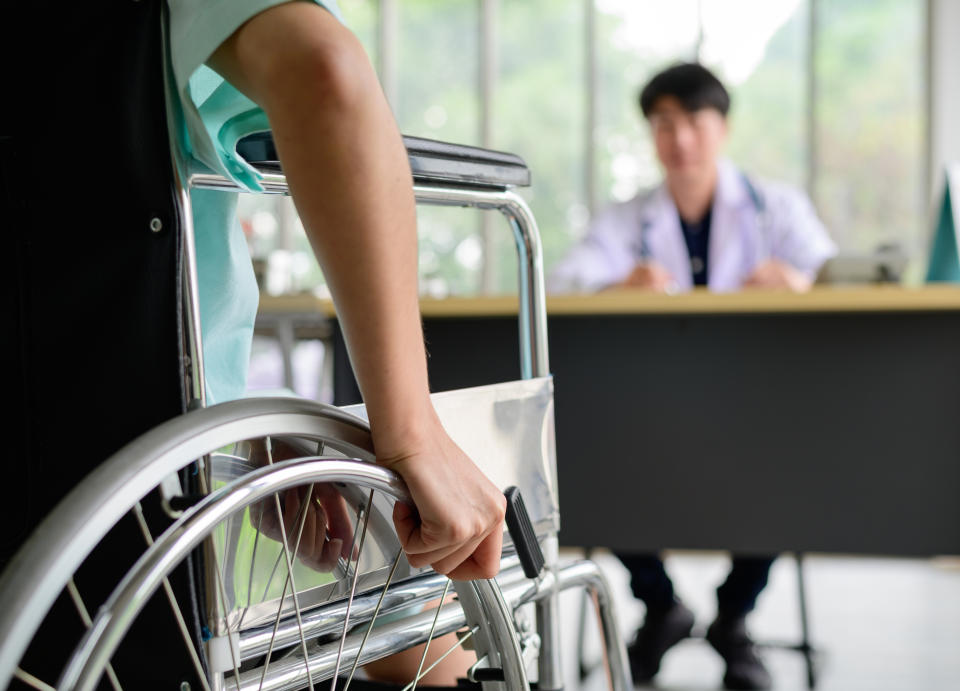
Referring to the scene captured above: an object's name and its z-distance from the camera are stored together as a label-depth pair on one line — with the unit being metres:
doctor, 3.02
